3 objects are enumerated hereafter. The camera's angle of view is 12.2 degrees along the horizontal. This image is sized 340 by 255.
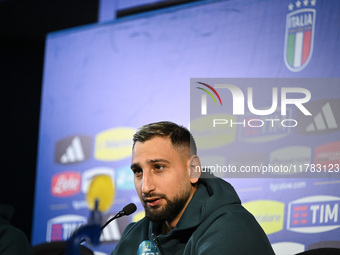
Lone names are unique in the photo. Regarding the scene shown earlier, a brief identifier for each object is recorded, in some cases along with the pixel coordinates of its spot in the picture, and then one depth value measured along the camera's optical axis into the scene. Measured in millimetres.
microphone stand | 3341
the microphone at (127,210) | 3732
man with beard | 3798
